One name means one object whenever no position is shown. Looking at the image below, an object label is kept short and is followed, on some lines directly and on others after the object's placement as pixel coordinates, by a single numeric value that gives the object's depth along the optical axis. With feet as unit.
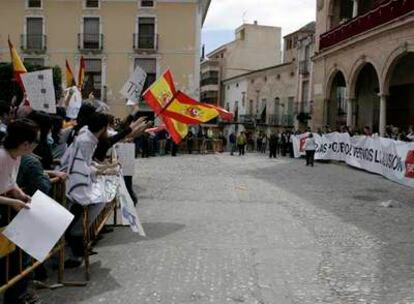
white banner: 54.19
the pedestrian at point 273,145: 99.60
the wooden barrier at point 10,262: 14.70
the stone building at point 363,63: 72.38
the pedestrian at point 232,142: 111.75
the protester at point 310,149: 77.56
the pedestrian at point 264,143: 124.03
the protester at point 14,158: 14.40
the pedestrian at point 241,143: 106.93
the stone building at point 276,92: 127.13
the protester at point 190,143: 107.48
